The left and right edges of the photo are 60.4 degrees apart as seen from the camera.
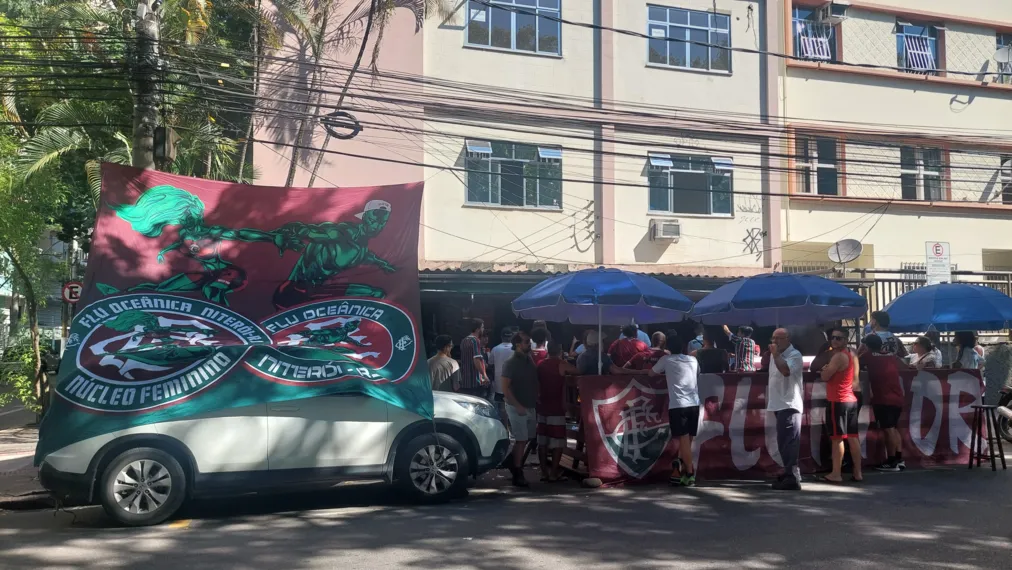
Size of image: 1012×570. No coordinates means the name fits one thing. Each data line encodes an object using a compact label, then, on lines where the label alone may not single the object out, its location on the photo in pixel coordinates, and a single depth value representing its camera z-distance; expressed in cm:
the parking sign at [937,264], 1434
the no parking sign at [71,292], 1261
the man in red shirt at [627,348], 1060
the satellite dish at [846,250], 1739
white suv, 759
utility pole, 1111
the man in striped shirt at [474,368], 1309
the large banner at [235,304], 779
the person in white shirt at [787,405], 934
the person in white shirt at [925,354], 1233
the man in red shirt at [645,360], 1045
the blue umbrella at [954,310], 1170
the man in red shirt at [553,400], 983
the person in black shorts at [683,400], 947
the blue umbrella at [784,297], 1068
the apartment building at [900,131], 2111
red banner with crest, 966
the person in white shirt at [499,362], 1244
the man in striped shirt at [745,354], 1460
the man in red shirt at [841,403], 971
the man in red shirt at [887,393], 1031
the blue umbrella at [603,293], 1036
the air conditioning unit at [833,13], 2105
